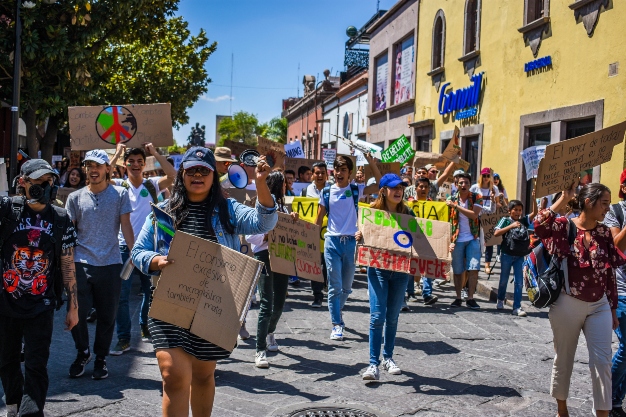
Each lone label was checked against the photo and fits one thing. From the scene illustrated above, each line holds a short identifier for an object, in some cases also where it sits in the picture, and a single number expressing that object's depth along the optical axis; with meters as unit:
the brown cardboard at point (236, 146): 12.48
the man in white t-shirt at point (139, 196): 6.93
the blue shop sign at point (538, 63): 14.82
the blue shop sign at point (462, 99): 18.62
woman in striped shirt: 3.86
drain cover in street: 5.11
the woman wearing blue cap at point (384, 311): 6.05
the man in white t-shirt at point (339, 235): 7.73
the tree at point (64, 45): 13.17
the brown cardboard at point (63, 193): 10.69
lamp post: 12.26
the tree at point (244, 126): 91.31
